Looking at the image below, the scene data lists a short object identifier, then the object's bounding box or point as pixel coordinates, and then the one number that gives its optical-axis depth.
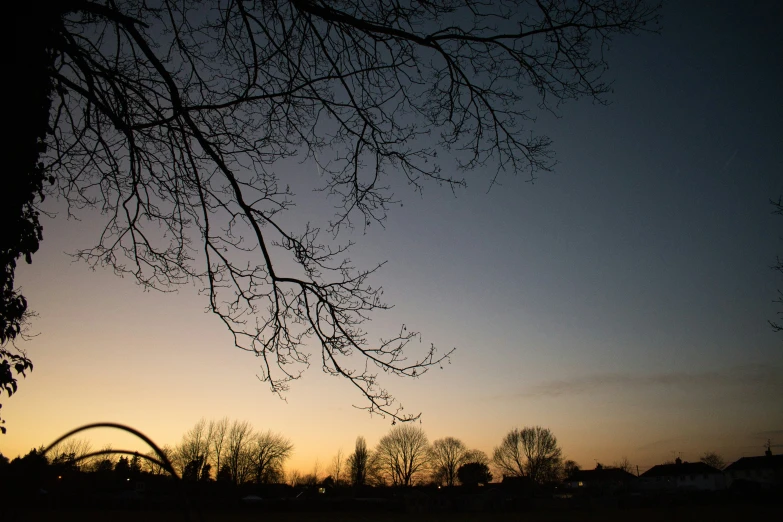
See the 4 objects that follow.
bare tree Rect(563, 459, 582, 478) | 97.56
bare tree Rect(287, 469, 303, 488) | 97.75
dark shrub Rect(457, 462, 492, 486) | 87.00
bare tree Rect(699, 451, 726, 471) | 103.69
